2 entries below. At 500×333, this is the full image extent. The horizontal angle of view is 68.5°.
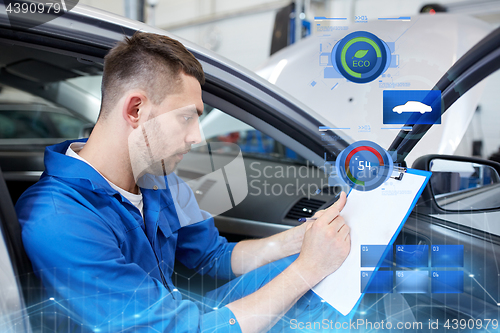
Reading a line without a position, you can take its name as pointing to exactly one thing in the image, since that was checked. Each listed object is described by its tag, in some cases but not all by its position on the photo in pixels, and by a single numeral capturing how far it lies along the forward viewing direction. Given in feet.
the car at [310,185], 2.10
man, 2.07
